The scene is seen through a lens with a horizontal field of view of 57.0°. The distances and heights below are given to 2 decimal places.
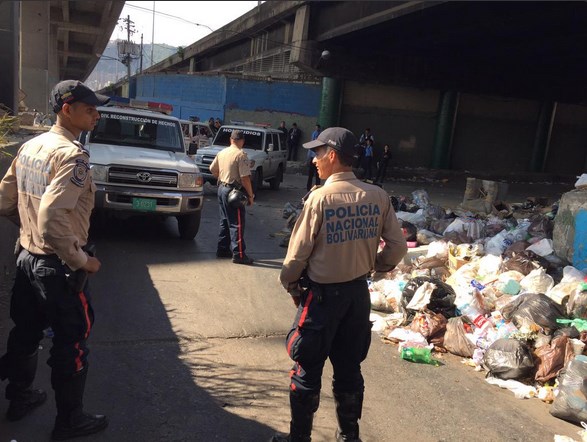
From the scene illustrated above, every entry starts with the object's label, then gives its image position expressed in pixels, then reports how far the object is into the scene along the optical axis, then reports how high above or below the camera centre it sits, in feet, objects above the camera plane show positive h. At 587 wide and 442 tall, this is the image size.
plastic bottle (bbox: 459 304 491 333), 18.06 -6.20
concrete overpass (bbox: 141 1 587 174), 56.18 +7.87
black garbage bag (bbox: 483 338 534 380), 15.42 -6.31
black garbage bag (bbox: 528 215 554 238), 27.66 -4.46
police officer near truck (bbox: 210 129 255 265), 24.77 -3.41
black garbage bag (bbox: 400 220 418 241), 30.09 -5.76
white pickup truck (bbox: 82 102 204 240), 25.61 -3.29
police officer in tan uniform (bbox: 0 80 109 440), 9.48 -2.89
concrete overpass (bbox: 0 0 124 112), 37.14 +7.99
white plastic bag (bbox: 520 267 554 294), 20.18 -5.25
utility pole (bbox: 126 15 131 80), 201.40 +25.38
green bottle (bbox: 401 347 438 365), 16.65 -6.88
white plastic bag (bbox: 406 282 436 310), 18.94 -5.85
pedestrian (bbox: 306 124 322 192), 51.53 -5.55
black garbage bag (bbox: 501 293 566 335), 17.07 -5.47
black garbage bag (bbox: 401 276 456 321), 19.31 -5.96
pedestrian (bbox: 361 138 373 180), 68.74 -4.44
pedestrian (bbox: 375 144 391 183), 71.36 -5.65
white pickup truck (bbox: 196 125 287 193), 48.65 -3.99
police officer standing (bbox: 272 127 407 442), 10.19 -3.04
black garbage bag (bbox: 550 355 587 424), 13.37 -6.17
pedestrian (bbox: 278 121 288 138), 78.64 -2.13
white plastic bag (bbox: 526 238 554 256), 24.45 -4.82
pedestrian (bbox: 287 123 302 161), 79.77 -3.88
